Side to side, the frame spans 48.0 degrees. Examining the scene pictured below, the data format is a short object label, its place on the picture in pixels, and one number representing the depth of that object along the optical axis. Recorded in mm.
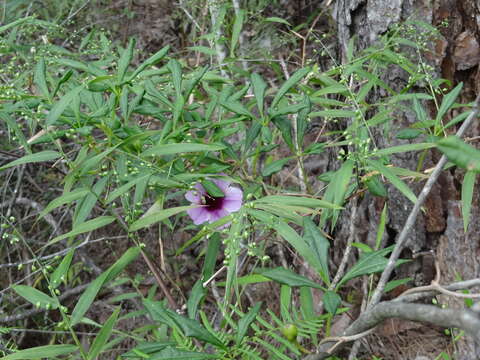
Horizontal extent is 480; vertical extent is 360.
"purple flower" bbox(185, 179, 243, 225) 1341
